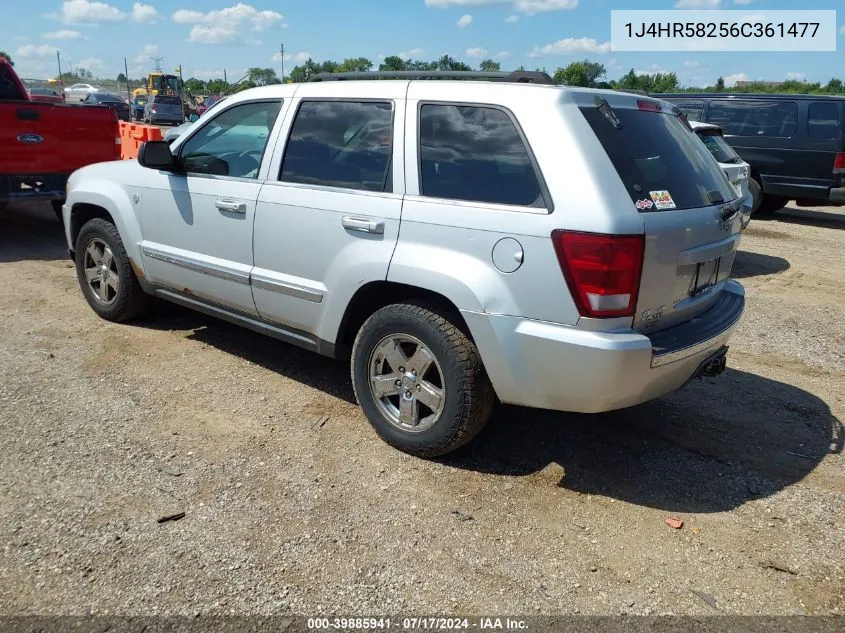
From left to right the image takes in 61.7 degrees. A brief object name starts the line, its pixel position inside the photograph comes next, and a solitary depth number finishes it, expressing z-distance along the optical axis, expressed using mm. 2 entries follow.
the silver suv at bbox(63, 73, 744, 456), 3041
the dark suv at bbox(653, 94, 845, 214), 11164
